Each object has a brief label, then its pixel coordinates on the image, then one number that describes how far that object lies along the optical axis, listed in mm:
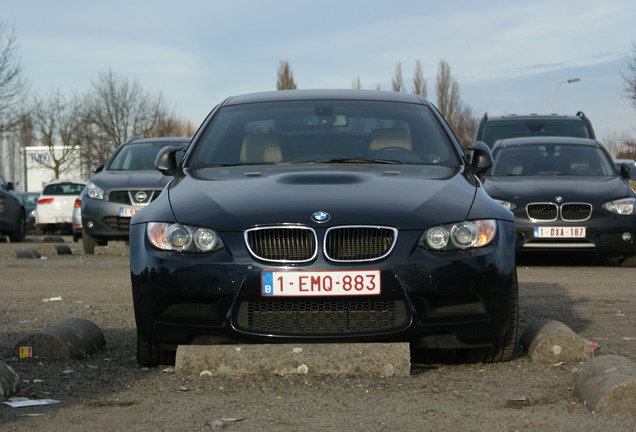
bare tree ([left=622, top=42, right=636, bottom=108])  42500
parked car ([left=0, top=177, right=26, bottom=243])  21625
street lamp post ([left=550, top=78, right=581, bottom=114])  57641
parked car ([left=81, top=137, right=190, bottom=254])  15477
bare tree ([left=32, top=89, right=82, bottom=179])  67750
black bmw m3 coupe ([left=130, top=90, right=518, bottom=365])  5074
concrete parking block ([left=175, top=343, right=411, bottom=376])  5133
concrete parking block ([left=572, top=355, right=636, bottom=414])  4160
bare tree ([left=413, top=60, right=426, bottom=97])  87250
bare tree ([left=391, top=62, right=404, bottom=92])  89000
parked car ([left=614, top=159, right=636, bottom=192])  20948
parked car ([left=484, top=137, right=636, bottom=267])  12734
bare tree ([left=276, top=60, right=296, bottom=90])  95000
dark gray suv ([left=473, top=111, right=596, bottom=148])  17609
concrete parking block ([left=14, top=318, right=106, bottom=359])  5875
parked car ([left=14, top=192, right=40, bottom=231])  38844
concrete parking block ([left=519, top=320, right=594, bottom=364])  5582
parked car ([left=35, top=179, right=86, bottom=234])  31719
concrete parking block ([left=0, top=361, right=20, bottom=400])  4641
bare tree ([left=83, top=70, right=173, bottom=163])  63312
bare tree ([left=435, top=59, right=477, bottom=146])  86625
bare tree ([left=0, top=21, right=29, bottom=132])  37844
